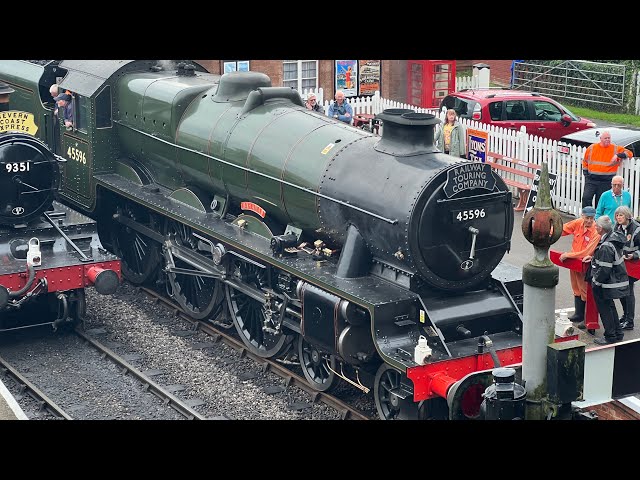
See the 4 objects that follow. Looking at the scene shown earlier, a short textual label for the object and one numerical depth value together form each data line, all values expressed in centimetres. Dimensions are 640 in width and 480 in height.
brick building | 2502
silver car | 1881
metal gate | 2872
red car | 2145
